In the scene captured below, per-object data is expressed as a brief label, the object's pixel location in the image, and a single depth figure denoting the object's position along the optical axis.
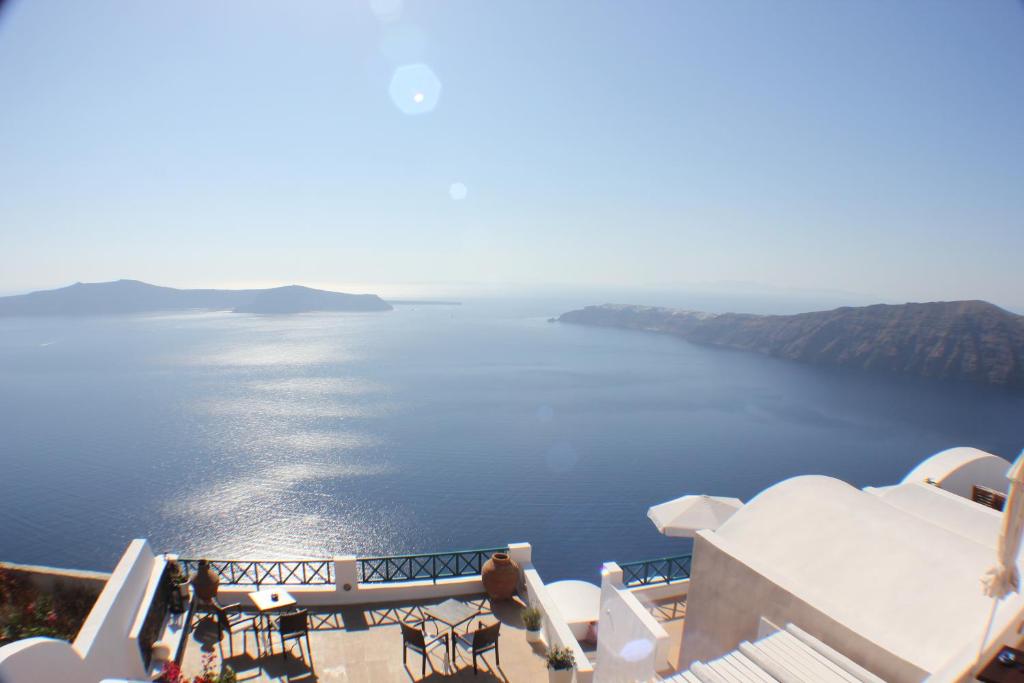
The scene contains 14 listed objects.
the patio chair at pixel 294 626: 8.30
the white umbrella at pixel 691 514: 14.39
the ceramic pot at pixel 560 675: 7.75
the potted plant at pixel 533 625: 8.97
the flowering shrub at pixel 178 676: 6.29
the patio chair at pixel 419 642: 8.14
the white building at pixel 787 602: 5.67
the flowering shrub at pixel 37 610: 6.88
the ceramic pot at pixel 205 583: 9.24
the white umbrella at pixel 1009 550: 4.69
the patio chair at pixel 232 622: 8.79
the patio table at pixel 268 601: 8.93
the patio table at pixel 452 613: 8.40
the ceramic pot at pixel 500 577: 10.14
